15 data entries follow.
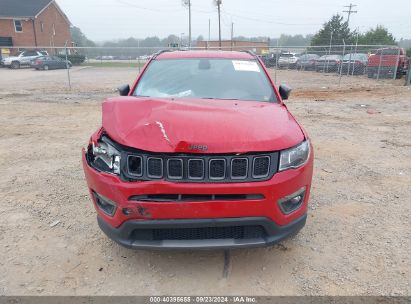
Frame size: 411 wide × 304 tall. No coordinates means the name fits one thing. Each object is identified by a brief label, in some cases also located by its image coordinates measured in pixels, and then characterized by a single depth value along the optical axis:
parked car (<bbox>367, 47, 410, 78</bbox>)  18.70
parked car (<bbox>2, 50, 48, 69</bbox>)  33.06
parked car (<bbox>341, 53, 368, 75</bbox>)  22.11
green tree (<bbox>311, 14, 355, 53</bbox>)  44.59
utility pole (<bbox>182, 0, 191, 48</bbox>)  53.72
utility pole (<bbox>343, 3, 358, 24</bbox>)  59.71
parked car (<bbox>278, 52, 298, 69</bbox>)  33.05
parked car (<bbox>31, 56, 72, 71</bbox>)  31.05
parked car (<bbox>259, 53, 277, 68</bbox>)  32.22
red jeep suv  2.48
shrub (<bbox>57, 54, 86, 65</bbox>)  40.77
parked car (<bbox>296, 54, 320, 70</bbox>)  28.56
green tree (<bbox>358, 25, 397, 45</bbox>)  41.94
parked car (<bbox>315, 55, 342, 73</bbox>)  24.64
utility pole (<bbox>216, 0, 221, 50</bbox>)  49.28
